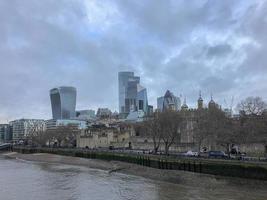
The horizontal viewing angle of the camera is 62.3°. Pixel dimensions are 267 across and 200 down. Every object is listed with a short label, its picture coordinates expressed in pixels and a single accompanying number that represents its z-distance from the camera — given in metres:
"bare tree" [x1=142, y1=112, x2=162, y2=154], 51.27
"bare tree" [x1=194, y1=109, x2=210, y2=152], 44.64
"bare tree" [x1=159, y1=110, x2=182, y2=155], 50.60
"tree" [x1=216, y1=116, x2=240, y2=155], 39.53
